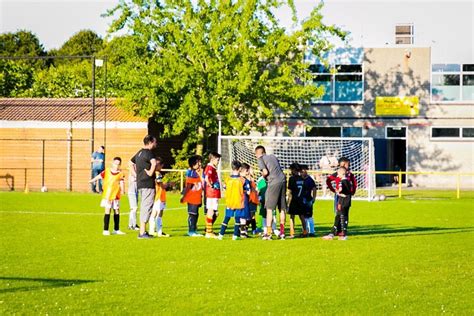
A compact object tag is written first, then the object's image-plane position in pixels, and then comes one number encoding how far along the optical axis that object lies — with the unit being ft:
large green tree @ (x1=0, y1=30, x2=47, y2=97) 235.81
